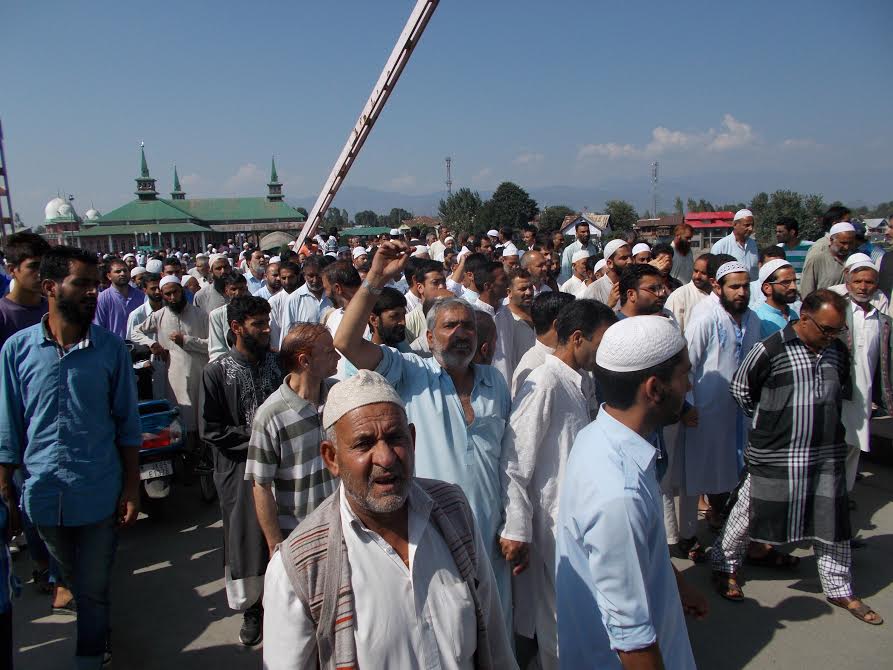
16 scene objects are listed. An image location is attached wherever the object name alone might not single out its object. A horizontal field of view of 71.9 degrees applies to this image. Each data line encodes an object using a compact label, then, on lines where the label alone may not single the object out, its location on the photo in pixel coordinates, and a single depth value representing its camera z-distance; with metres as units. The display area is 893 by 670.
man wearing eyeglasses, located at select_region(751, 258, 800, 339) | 4.70
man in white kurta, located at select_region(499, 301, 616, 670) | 2.68
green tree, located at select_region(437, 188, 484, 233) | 60.12
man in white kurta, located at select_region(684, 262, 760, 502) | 4.36
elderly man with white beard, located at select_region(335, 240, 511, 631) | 2.67
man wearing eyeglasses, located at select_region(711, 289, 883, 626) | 3.51
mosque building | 67.06
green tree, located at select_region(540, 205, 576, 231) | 54.94
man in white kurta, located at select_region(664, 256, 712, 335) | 5.77
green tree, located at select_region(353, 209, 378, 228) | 117.25
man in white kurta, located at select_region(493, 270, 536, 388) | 4.92
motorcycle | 5.02
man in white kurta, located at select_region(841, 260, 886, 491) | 4.46
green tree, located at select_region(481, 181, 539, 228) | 63.06
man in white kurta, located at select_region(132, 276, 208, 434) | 6.06
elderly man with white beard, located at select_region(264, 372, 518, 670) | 1.51
